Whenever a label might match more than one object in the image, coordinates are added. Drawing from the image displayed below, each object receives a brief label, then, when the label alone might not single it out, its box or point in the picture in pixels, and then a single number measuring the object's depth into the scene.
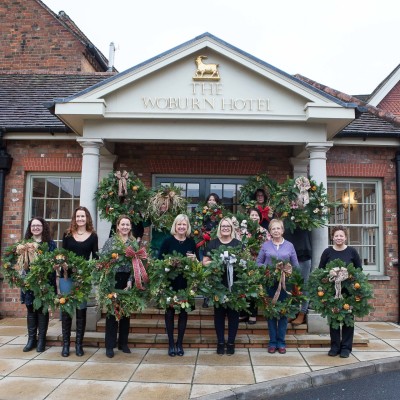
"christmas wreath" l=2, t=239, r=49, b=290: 5.39
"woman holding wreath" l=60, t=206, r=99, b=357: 5.41
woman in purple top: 5.51
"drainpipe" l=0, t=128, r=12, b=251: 7.96
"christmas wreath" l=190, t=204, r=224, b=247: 6.55
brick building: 6.57
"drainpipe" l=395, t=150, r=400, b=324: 8.05
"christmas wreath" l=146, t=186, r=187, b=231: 6.44
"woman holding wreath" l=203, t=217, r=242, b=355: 5.34
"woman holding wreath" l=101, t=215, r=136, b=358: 5.29
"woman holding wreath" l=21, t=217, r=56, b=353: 5.56
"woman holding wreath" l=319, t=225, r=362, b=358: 5.37
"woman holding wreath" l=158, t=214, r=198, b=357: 5.32
